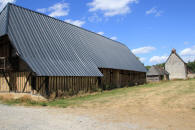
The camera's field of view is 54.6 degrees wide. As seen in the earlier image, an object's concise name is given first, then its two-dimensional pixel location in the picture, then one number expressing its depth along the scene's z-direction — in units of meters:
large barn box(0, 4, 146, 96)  13.77
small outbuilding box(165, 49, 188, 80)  50.28
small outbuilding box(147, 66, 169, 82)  46.69
